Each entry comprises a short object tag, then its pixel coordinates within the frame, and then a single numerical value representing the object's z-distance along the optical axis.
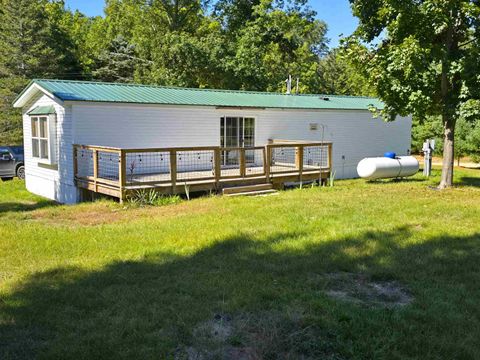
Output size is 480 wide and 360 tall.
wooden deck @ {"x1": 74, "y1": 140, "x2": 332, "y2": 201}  11.34
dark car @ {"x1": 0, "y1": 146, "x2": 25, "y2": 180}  17.98
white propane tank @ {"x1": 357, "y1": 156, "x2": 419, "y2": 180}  14.70
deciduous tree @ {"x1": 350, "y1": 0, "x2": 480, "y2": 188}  11.31
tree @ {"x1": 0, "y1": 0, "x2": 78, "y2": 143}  26.59
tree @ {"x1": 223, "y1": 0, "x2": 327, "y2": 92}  28.55
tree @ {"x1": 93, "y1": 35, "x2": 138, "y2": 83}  36.75
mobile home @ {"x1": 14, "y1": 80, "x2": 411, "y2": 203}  12.30
